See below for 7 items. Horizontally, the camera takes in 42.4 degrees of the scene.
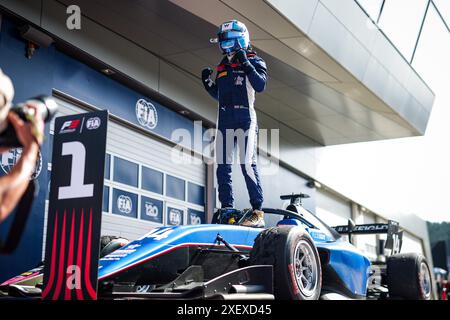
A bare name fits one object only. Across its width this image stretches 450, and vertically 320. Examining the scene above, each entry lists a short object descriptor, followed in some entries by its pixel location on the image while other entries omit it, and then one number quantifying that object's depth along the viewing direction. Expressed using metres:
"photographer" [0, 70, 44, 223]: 1.76
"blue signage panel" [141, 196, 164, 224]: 10.73
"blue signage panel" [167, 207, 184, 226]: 11.43
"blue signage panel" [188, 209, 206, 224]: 12.06
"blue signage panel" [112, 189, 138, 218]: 10.00
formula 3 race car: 4.09
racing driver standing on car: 5.57
